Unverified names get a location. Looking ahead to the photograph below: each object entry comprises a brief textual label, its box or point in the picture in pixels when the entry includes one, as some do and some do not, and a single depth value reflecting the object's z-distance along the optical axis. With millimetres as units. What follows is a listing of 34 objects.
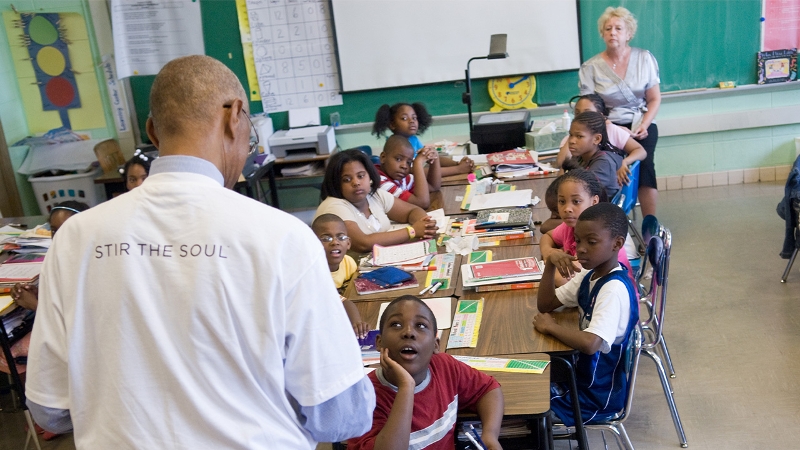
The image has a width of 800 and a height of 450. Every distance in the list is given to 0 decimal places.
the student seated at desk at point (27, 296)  3090
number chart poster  6070
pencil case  2822
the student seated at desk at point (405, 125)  4582
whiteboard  5875
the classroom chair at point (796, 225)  3920
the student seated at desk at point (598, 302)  2285
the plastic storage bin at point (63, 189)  5852
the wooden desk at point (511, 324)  2215
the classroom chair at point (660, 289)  2693
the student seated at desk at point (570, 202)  2906
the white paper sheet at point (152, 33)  6078
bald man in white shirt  1090
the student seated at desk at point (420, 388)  1782
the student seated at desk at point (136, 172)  3770
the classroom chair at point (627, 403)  2393
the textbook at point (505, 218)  3316
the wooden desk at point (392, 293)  2711
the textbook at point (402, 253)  3092
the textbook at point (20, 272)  3275
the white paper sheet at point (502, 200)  3707
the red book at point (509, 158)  4531
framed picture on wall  5719
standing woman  4918
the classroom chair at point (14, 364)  3104
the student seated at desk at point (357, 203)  3367
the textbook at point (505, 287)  2660
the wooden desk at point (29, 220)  4324
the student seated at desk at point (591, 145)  3703
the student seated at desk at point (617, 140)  4314
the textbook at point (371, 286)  2795
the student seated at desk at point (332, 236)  2791
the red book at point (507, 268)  2729
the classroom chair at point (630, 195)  3748
